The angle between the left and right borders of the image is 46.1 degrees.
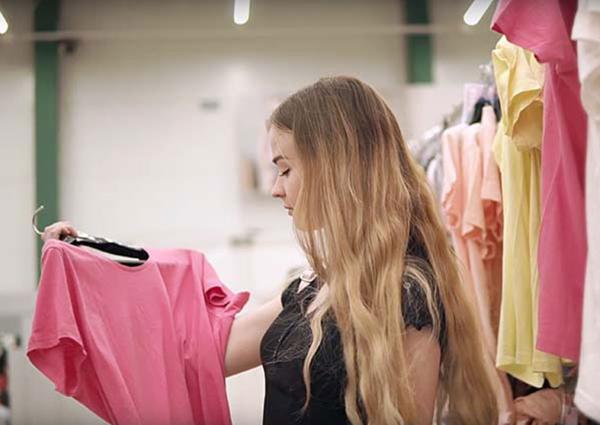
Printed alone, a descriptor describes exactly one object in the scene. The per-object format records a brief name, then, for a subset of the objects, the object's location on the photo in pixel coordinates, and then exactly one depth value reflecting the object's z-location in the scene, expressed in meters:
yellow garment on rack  1.33
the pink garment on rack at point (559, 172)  1.07
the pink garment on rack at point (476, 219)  1.80
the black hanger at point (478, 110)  2.07
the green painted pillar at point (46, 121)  4.86
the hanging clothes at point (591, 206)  0.90
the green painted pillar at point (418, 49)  4.96
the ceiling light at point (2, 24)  2.28
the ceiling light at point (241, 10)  3.15
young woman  1.23
